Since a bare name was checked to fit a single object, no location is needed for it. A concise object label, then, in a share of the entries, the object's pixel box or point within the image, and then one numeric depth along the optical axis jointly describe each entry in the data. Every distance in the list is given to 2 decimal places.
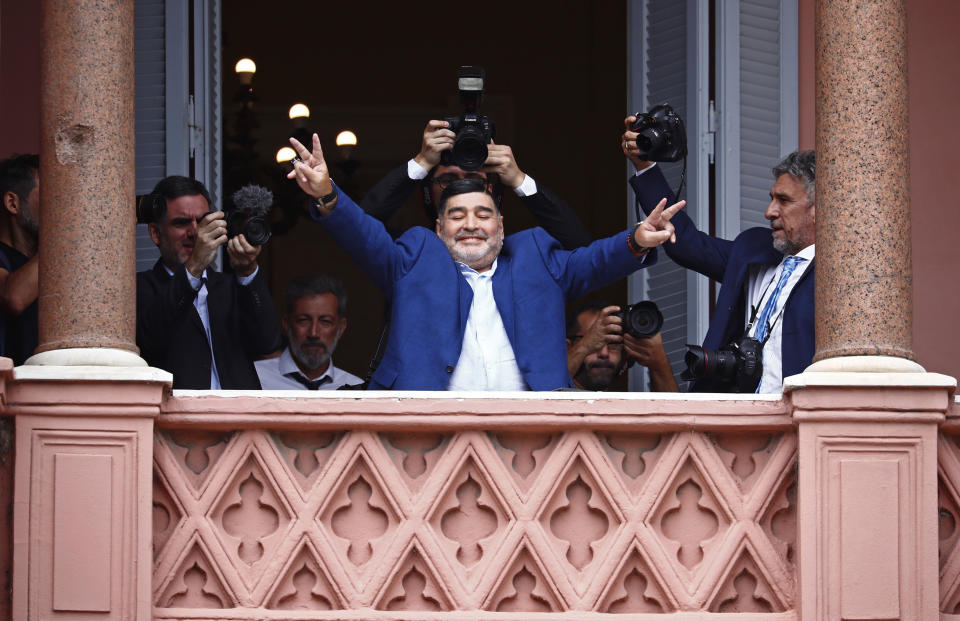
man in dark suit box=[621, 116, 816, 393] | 14.47
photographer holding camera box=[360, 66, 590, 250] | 15.02
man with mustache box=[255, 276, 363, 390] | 16.72
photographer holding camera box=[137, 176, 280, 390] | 14.61
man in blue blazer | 14.09
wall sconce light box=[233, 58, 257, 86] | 24.91
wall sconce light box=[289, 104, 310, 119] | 24.23
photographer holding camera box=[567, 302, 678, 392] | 15.30
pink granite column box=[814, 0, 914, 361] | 13.38
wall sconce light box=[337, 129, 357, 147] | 25.17
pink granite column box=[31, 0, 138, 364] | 13.27
